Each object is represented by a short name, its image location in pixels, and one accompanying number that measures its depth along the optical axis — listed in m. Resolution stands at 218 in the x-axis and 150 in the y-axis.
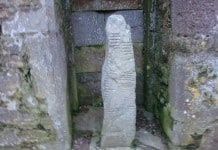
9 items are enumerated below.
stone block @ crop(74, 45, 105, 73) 3.03
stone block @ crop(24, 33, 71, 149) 2.24
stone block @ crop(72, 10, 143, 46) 2.96
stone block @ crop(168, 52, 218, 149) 2.31
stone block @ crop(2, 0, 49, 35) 2.19
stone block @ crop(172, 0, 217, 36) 2.20
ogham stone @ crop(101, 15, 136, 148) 2.20
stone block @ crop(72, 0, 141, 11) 2.92
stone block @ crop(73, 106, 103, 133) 2.77
